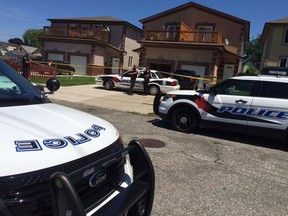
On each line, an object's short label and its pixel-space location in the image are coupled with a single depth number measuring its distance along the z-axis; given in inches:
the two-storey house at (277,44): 1092.5
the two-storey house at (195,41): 1010.1
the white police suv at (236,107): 274.1
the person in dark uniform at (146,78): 679.7
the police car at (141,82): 692.2
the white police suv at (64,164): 70.5
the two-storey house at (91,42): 1380.4
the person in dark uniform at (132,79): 676.6
